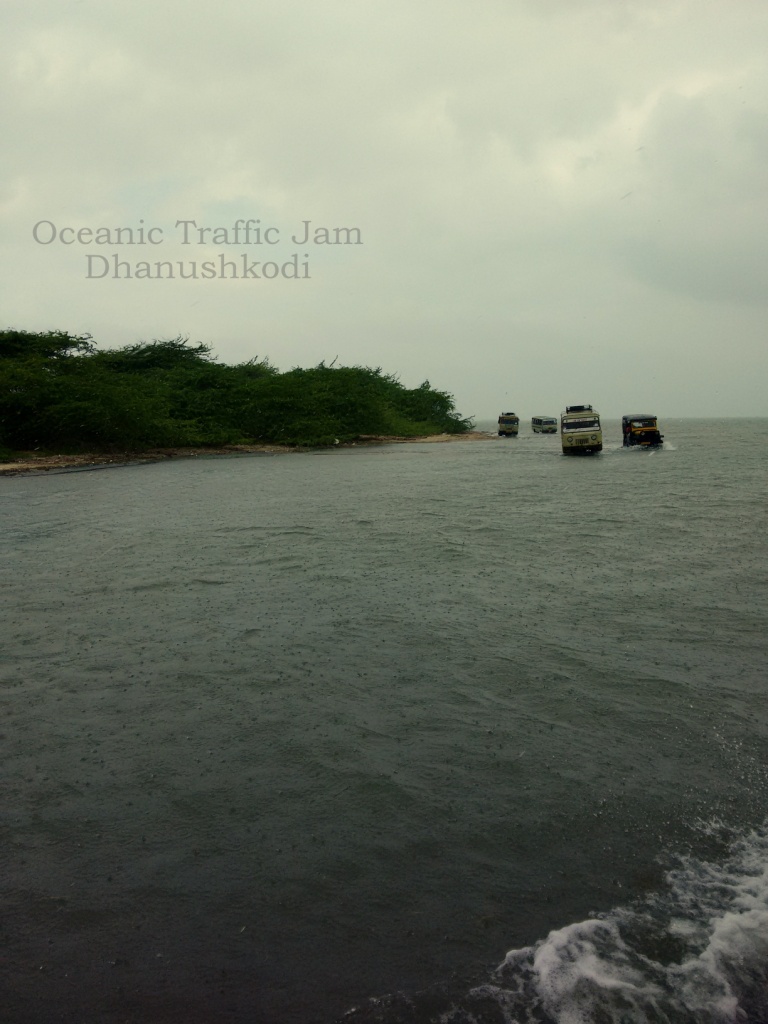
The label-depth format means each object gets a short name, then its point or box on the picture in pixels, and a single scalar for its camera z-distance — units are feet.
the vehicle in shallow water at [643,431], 179.22
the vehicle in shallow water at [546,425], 323.16
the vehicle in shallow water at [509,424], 289.74
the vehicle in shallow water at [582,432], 153.58
